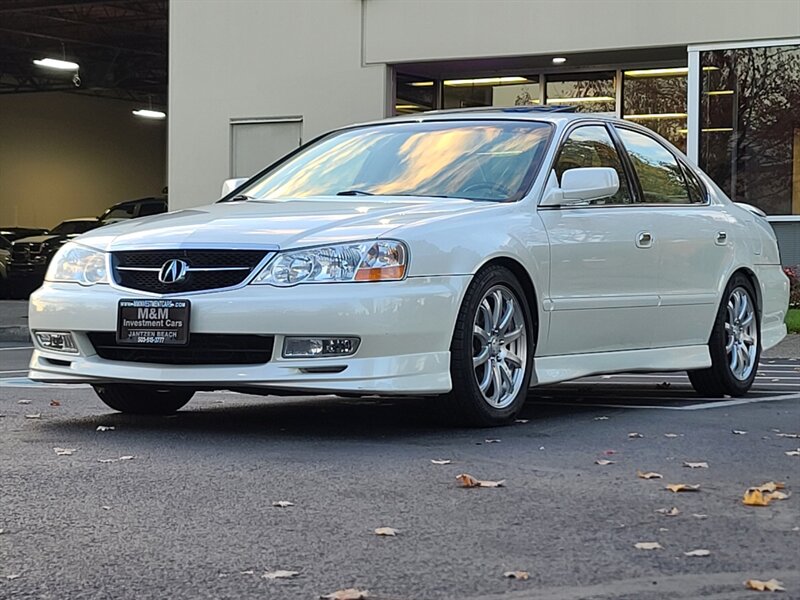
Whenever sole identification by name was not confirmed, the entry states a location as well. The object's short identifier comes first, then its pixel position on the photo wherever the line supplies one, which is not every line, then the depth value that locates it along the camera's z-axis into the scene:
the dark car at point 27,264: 25.82
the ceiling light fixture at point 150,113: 43.09
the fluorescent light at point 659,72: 18.58
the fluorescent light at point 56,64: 35.69
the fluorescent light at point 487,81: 19.86
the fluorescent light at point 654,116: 18.55
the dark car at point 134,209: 29.52
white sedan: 6.05
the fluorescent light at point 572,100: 19.65
